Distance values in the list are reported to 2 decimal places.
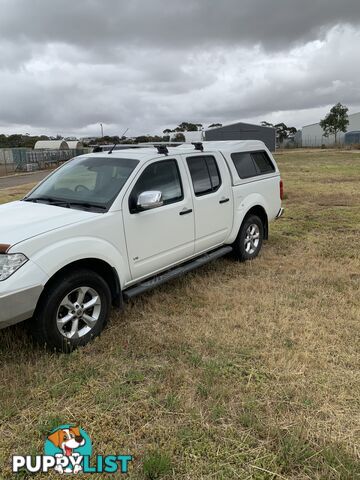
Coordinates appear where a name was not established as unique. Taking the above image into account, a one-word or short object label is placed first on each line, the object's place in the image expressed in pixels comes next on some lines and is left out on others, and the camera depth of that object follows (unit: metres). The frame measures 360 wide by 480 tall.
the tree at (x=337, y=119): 59.09
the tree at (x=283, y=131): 91.80
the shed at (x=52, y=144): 67.78
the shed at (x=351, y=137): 75.70
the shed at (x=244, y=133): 63.16
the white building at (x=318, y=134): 74.58
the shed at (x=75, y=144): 71.13
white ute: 3.24
